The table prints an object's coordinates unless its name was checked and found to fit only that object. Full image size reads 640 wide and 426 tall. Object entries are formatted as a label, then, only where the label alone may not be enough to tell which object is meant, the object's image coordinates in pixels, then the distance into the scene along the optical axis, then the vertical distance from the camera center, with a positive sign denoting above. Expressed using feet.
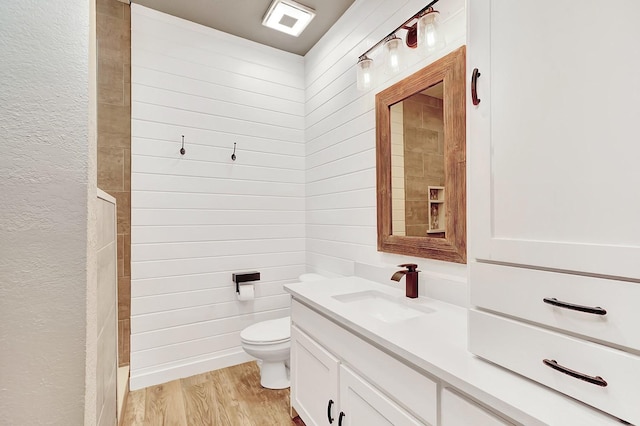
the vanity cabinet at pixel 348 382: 3.22 -2.13
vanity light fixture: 4.95 +3.04
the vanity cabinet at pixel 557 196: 2.08 +0.15
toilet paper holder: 8.50 -1.70
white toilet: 6.81 -2.91
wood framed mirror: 4.92 +0.95
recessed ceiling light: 7.37 +4.96
